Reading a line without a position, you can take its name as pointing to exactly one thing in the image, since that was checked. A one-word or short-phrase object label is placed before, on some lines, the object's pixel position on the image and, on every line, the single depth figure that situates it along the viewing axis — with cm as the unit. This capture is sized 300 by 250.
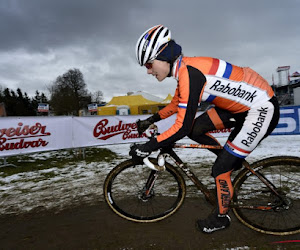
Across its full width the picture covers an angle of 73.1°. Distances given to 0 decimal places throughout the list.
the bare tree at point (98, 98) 5891
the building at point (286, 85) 4844
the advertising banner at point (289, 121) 835
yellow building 2712
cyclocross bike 237
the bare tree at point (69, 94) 4578
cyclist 200
